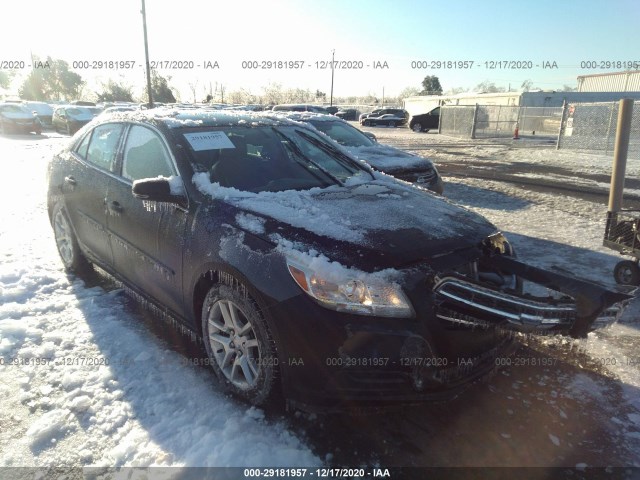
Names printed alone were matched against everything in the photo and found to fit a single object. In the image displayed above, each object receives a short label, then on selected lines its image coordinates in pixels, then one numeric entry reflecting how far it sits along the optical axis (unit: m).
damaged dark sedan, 2.18
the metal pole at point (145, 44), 23.50
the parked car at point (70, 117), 24.11
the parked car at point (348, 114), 47.56
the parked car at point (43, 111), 28.51
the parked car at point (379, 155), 7.03
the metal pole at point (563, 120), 17.75
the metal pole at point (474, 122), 25.24
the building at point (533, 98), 35.51
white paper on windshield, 3.24
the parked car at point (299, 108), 27.63
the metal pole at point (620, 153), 4.67
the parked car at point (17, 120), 22.89
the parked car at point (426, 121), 33.19
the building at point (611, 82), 40.22
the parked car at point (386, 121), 41.50
